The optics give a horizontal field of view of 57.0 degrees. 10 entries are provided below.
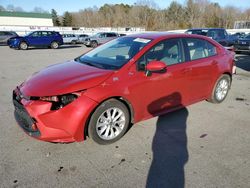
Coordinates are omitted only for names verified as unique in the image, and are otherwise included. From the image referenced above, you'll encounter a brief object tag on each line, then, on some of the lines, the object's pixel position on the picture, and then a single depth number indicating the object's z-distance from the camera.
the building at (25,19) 65.88
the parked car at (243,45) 15.96
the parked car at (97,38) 24.69
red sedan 3.09
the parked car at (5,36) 24.81
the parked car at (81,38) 29.47
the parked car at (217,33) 13.78
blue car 20.19
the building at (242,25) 58.81
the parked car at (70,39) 29.05
